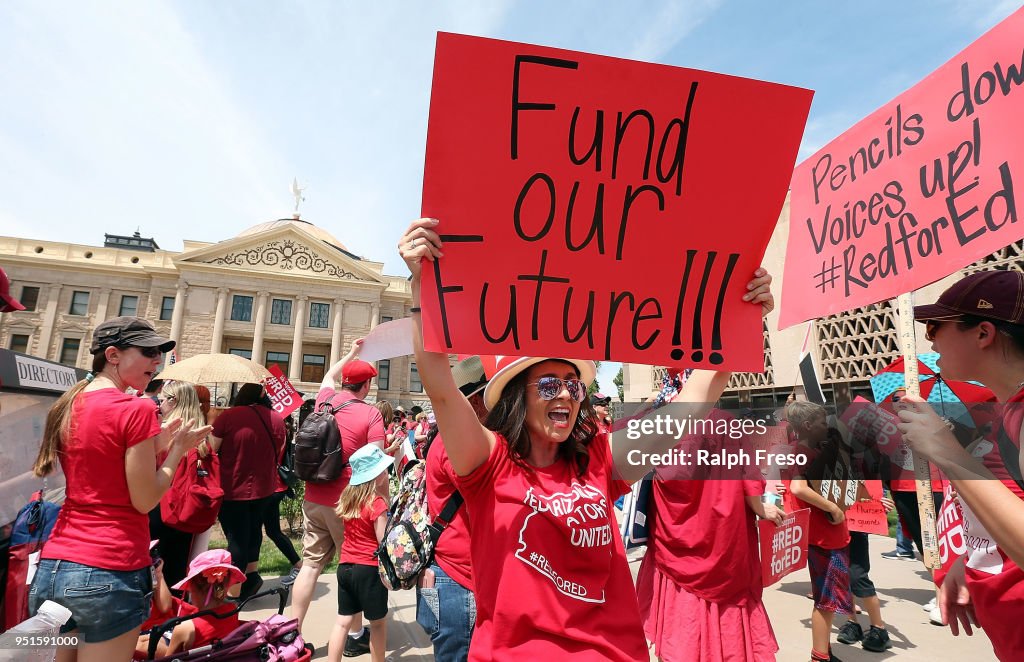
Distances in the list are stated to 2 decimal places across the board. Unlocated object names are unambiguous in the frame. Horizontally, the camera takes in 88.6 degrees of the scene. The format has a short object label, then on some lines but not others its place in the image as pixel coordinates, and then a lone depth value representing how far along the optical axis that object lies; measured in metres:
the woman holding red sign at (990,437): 1.33
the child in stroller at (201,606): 2.79
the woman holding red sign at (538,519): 1.53
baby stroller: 2.61
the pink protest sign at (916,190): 2.19
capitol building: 39.16
